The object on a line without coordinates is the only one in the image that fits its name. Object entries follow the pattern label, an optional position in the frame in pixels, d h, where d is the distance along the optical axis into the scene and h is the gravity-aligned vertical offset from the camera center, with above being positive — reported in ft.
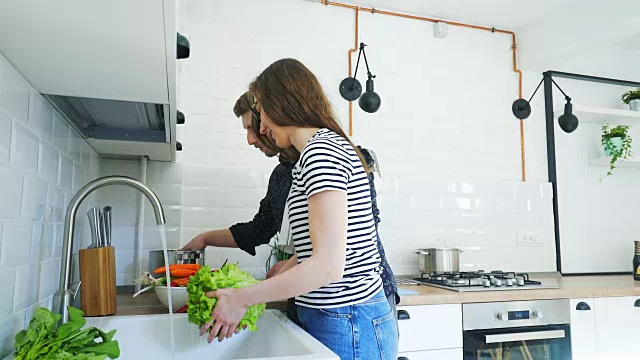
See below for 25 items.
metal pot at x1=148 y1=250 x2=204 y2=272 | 6.55 -0.35
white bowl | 5.24 -0.68
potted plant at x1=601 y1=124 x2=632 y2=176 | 10.21 +1.77
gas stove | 7.35 -0.76
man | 6.12 +0.12
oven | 6.86 -1.36
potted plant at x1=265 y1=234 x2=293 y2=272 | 7.16 -0.33
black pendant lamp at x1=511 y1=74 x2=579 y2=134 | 8.77 +2.05
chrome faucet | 3.94 +0.04
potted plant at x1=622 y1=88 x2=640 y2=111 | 10.56 +2.76
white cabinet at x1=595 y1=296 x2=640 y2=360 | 7.45 -1.40
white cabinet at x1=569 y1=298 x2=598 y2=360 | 7.29 -1.40
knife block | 4.83 -0.49
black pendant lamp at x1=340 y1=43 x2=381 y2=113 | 7.79 +2.12
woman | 3.66 -0.05
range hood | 2.53 +1.08
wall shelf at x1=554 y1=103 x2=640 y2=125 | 9.96 +2.33
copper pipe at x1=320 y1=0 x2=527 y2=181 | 9.36 +4.08
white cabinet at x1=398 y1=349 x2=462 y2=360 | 6.55 -1.60
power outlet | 9.94 -0.15
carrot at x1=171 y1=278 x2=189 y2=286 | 5.37 -0.53
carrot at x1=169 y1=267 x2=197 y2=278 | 5.50 -0.46
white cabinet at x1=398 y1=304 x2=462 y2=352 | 6.56 -1.24
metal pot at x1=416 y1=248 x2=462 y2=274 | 8.62 -0.49
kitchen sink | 4.65 -1.01
